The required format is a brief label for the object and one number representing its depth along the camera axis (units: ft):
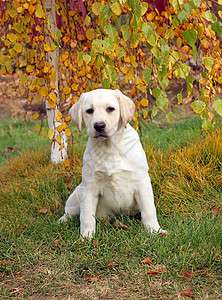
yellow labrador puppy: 8.22
